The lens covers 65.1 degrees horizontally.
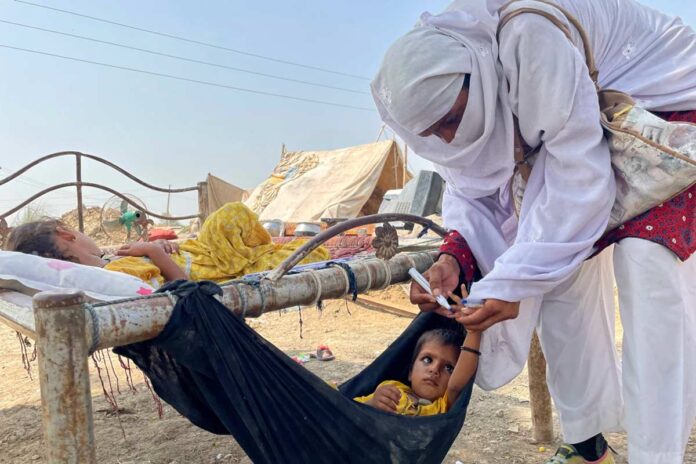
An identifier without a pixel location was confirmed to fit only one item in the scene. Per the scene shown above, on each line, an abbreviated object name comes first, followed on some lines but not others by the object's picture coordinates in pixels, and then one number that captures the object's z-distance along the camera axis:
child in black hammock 1.79
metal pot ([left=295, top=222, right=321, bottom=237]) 5.71
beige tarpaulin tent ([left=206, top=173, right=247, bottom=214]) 11.89
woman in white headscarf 1.31
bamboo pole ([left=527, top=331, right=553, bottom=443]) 2.40
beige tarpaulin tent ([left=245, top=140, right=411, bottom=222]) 10.98
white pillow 1.83
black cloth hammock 1.33
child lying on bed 2.60
